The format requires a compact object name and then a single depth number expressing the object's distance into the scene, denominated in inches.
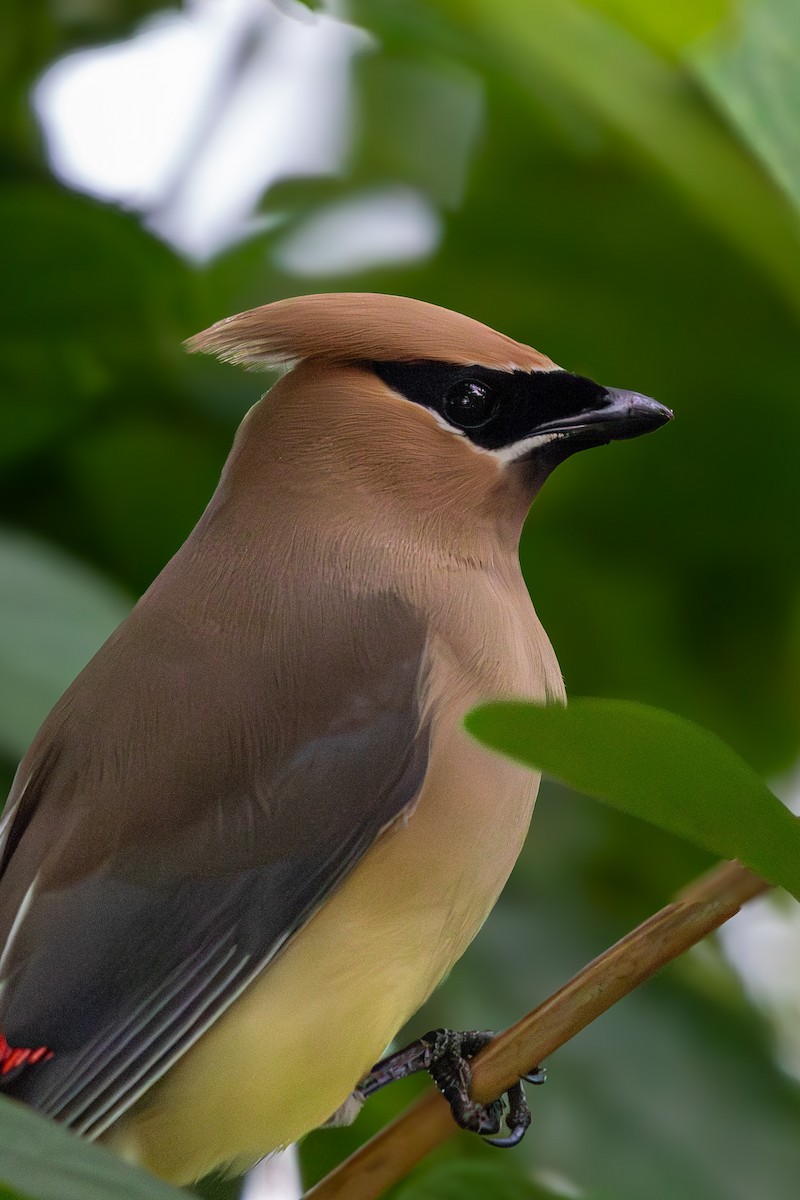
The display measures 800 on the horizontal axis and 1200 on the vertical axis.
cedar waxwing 76.2
